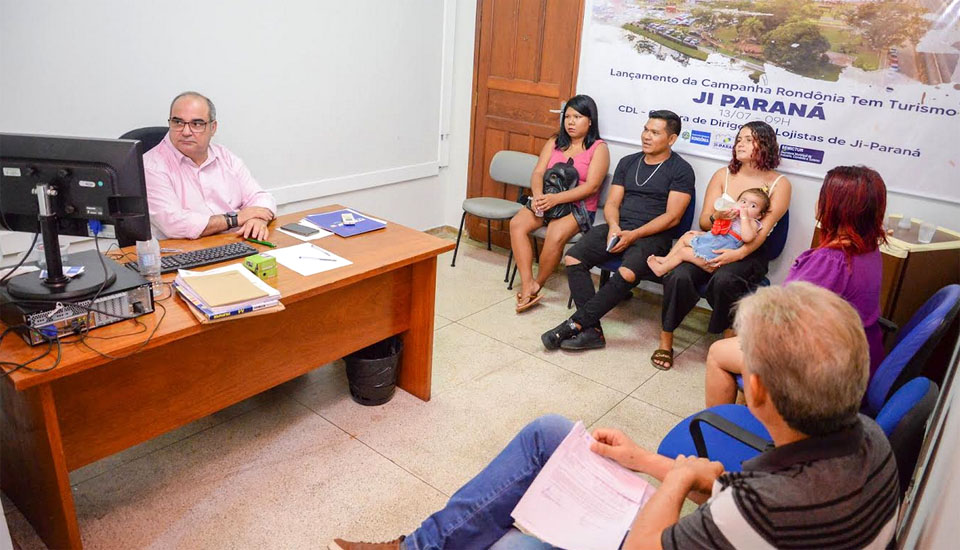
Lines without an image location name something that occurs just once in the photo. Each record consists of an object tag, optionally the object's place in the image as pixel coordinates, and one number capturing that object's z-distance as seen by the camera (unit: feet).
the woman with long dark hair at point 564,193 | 12.63
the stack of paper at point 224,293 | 5.87
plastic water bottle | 6.37
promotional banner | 9.86
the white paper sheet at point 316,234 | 8.20
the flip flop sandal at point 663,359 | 10.63
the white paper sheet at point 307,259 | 7.21
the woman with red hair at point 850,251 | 7.19
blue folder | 8.52
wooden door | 13.50
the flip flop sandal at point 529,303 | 12.39
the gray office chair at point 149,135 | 8.86
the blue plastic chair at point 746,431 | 4.96
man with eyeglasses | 8.02
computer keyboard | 6.75
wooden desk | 5.52
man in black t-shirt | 11.05
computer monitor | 5.28
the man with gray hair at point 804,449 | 3.34
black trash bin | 8.68
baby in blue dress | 10.48
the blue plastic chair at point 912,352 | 5.95
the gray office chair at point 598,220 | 12.74
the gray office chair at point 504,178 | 13.56
